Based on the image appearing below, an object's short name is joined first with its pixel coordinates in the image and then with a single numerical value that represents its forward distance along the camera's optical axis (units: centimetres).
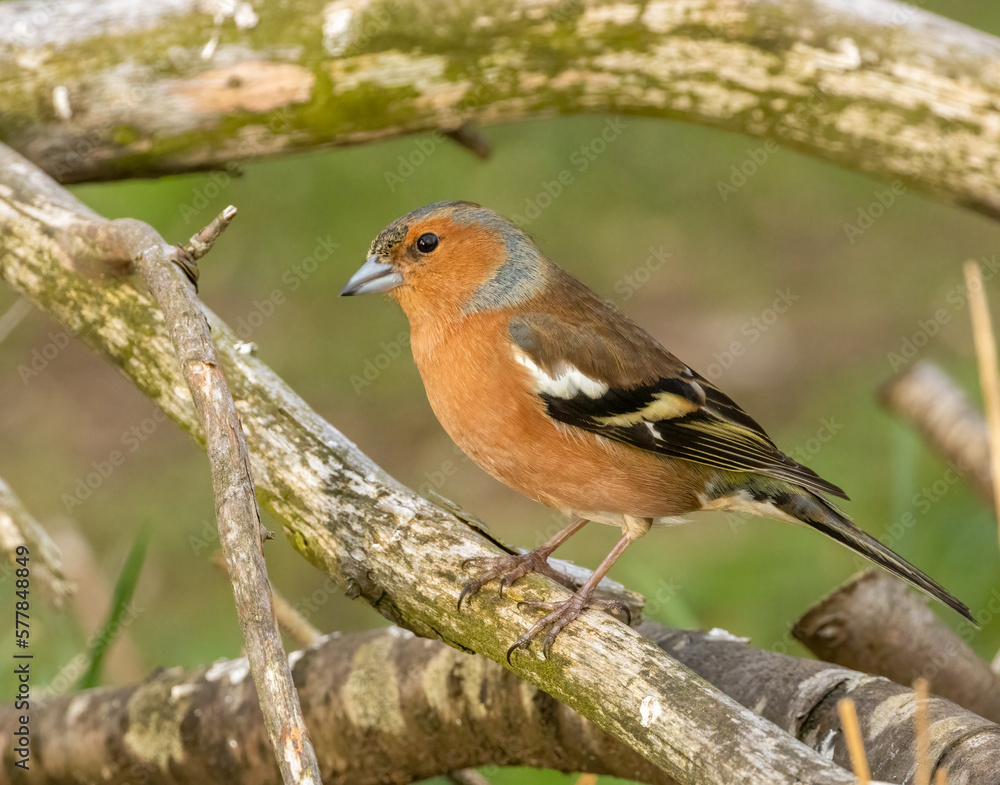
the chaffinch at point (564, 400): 611
